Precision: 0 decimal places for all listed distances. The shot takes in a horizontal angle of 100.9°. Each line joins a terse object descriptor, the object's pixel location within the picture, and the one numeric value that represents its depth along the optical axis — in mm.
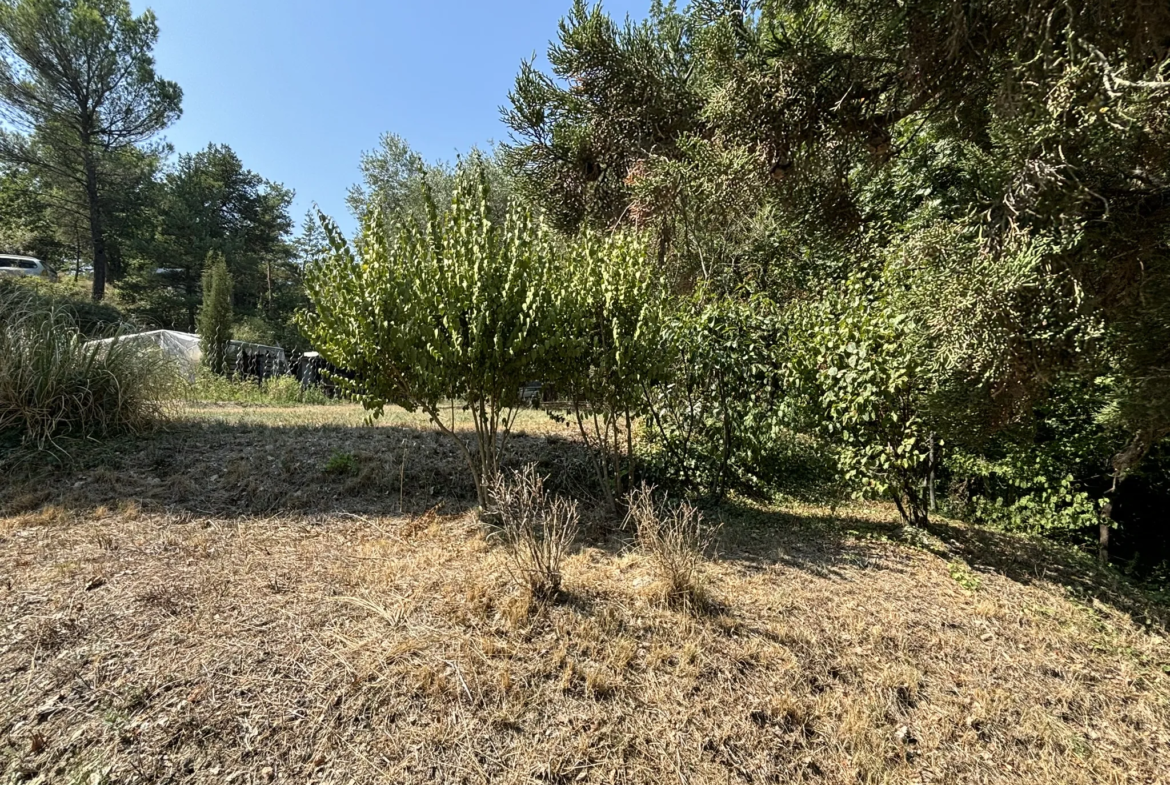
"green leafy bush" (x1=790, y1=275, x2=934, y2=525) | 3520
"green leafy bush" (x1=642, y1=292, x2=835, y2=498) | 4328
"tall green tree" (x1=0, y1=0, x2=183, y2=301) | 17125
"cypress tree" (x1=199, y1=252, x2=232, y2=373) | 12625
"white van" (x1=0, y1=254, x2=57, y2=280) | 17853
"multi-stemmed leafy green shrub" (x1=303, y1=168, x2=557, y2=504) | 3088
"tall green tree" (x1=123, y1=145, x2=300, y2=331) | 22297
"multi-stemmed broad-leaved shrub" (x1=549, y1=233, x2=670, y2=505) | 3494
